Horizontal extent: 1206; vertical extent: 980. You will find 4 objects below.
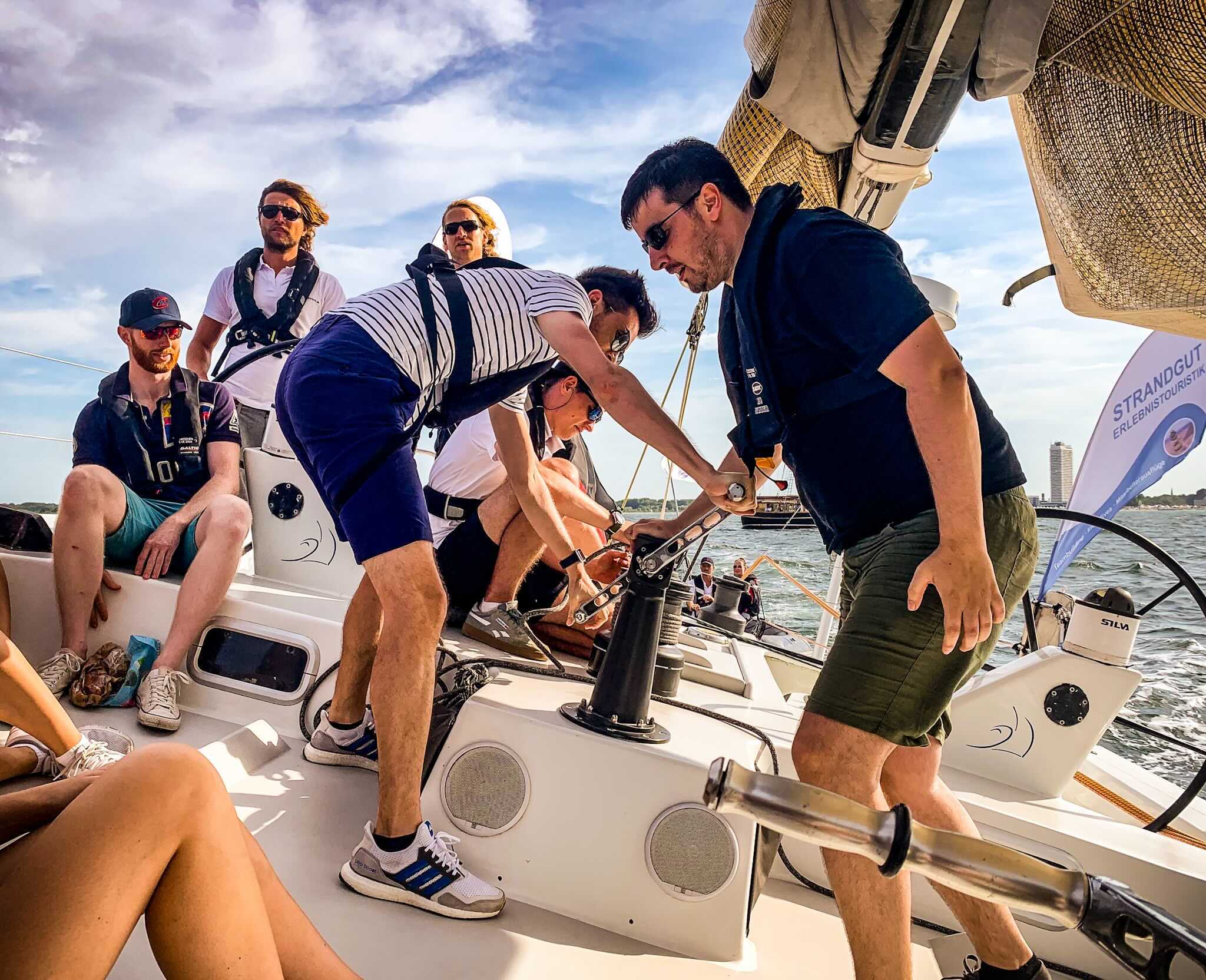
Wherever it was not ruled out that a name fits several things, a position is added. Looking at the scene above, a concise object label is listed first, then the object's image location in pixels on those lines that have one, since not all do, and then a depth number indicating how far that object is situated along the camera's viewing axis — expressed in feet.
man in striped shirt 4.77
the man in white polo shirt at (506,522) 7.89
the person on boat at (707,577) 38.09
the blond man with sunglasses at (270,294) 11.11
